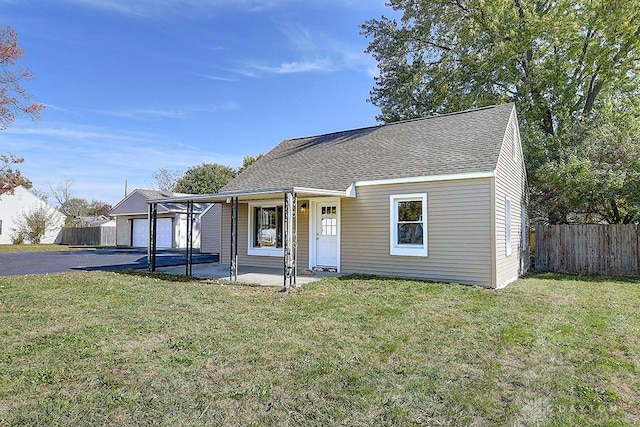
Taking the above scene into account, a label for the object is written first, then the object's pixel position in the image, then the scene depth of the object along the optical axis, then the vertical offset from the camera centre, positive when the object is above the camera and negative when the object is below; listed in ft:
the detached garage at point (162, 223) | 74.43 +0.68
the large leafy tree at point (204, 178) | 135.33 +17.77
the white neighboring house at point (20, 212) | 104.06 +4.18
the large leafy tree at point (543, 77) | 43.98 +24.65
